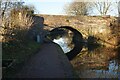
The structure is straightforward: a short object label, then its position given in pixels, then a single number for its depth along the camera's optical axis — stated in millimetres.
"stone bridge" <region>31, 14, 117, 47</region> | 10490
